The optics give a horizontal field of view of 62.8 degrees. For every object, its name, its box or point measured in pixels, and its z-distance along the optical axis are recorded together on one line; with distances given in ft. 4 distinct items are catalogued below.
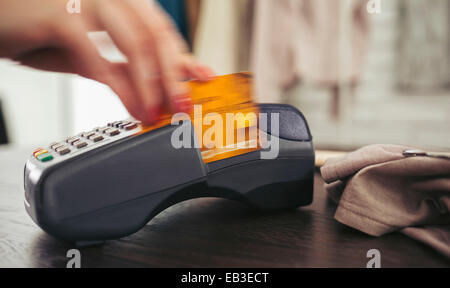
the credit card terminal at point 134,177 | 0.81
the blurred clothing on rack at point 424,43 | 3.13
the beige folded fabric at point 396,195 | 0.88
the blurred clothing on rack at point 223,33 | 2.85
